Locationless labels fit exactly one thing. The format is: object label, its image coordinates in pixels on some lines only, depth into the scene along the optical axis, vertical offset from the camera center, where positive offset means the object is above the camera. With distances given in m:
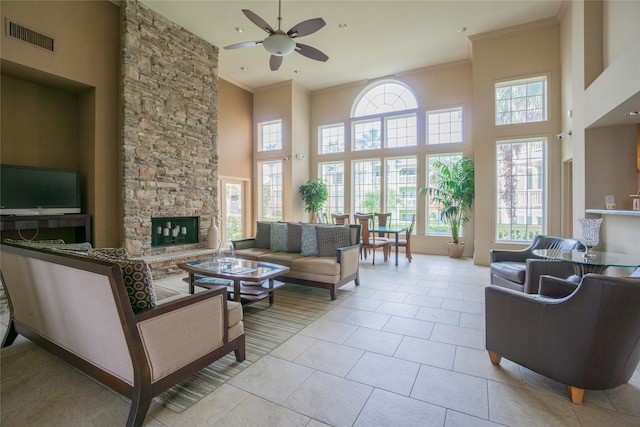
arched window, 7.64 +3.09
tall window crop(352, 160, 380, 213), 8.08 +0.74
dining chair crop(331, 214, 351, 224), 6.96 -0.16
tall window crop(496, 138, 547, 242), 5.83 +0.46
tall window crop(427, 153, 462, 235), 7.20 +0.11
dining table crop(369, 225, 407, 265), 5.89 -0.40
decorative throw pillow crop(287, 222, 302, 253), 4.63 -0.43
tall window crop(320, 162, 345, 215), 8.55 +0.82
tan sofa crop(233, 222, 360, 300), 3.88 -0.67
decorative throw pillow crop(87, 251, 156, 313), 1.67 -0.43
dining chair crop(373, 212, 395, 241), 6.95 -0.18
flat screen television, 3.76 +0.30
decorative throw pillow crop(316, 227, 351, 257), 4.25 -0.42
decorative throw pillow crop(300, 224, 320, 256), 4.39 -0.46
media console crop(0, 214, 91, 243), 3.72 -0.21
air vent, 3.73 +2.37
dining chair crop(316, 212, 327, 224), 7.76 -0.15
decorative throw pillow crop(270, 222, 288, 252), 4.76 -0.43
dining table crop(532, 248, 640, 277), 2.23 -0.41
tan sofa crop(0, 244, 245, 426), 1.59 -0.74
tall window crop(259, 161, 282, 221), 8.55 +0.62
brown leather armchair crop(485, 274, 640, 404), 1.62 -0.75
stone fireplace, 4.77 +1.65
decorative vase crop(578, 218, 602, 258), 2.69 -0.20
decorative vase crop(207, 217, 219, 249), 6.05 -0.55
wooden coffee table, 3.08 -0.70
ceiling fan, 3.64 +2.32
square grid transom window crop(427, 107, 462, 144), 7.06 +2.14
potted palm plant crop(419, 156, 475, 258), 6.43 +0.39
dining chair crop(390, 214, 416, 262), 6.28 -0.71
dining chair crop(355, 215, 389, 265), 5.98 -0.62
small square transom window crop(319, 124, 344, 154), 8.52 +2.19
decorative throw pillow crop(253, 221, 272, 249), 5.01 -0.43
